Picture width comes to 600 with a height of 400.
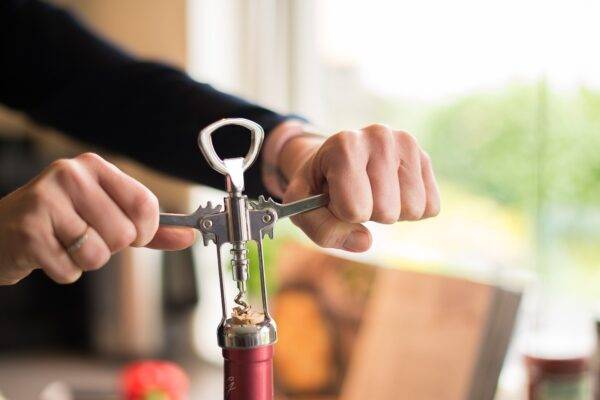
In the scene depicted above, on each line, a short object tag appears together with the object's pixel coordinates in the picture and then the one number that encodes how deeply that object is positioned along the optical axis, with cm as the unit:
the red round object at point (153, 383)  179
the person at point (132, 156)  77
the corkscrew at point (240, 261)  78
